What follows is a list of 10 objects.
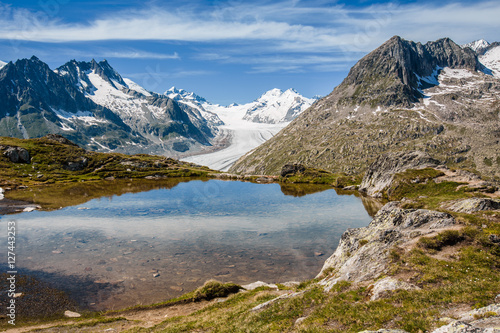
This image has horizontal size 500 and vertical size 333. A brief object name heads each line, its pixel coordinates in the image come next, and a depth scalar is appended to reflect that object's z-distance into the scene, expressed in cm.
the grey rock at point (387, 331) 1471
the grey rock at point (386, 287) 2019
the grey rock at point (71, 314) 2742
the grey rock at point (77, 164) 13045
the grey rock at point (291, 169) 14300
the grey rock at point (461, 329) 1204
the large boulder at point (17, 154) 12306
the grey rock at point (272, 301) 2356
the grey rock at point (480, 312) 1448
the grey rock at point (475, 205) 3564
